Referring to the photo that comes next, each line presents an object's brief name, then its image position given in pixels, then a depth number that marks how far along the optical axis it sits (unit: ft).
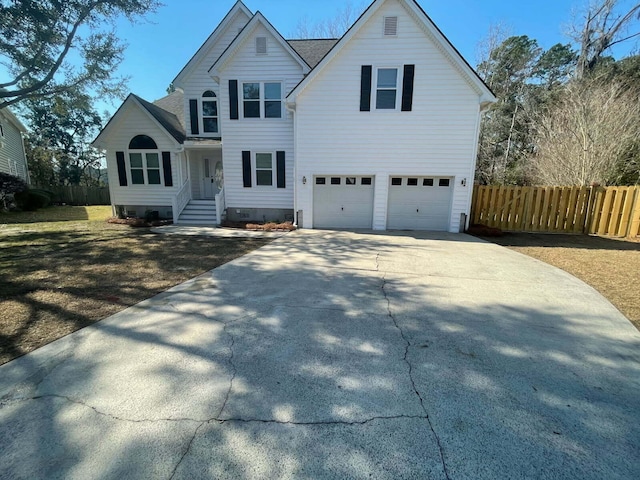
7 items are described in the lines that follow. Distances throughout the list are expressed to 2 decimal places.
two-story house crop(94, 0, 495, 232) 34.65
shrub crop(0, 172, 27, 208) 50.34
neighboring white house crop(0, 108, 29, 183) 63.87
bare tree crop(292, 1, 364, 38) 76.95
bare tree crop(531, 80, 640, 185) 44.52
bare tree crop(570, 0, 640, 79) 61.67
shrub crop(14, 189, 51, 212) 53.16
